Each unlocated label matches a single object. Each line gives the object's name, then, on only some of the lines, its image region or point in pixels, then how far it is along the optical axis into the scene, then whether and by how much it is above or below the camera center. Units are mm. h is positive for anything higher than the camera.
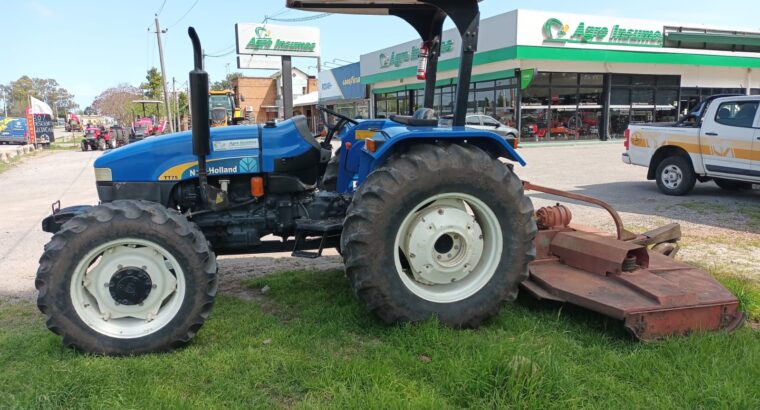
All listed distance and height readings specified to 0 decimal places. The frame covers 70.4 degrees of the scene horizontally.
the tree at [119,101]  55550 +2452
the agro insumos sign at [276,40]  37281 +5734
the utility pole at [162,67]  31141 +3237
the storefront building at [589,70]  21172 +2073
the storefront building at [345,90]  33834 +2051
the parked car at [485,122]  20062 -120
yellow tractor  25816 +1099
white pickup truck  8656 -524
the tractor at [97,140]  27422 -826
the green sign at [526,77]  20875 +1610
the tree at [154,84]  47500 +3466
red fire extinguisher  4270 +462
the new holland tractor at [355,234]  3145 -713
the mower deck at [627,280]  3244 -1093
